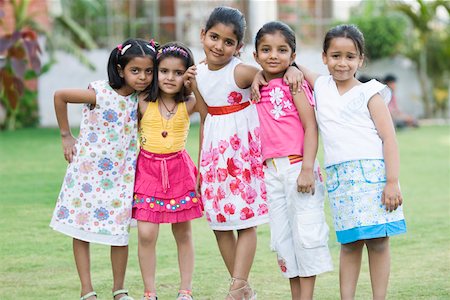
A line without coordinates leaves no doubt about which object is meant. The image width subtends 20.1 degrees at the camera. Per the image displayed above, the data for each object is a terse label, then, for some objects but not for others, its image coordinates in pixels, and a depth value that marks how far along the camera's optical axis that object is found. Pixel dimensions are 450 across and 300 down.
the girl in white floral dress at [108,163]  6.17
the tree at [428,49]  27.36
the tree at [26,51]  15.91
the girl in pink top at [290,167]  5.62
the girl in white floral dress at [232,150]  5.98
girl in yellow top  6.12
